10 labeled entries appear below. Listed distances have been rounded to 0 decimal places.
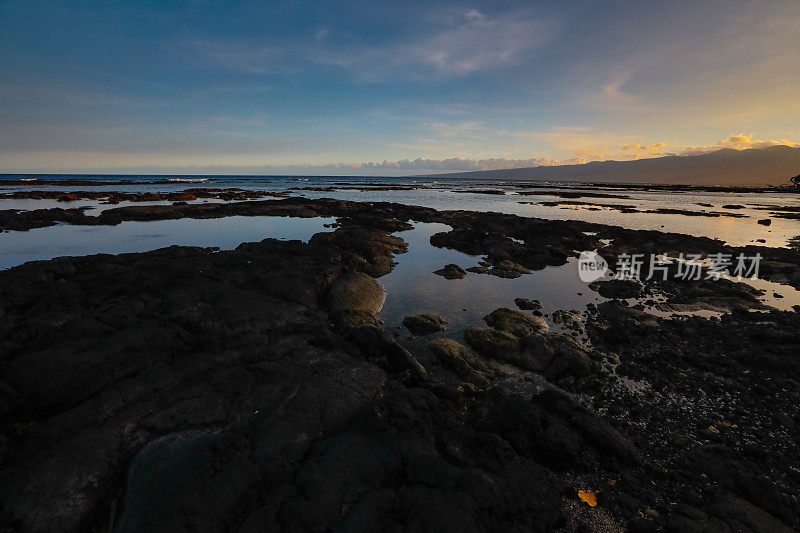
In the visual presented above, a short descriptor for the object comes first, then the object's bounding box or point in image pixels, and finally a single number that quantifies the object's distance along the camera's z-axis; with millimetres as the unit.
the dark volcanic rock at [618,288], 22266
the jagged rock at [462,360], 12867
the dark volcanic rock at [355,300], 17031
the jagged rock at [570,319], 17448
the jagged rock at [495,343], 14338
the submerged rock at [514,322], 16686
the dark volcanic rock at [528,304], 19938
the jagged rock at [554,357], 13078
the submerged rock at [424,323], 16469
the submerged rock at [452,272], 25906
